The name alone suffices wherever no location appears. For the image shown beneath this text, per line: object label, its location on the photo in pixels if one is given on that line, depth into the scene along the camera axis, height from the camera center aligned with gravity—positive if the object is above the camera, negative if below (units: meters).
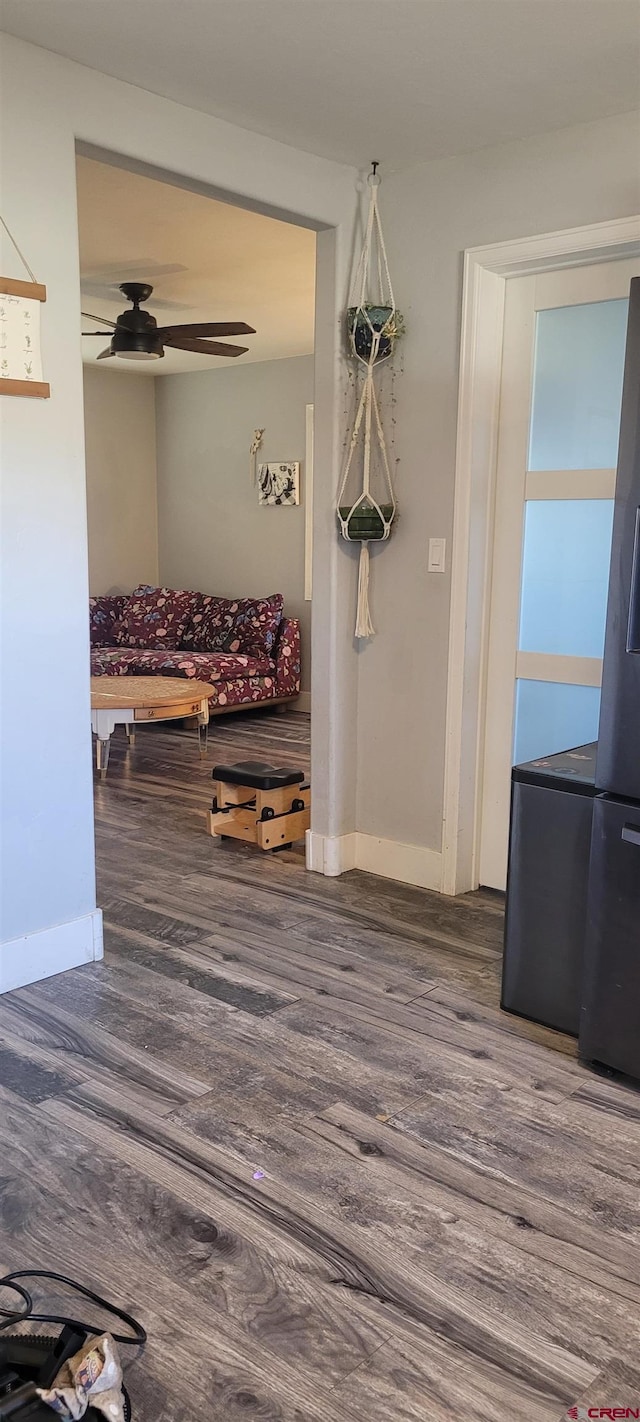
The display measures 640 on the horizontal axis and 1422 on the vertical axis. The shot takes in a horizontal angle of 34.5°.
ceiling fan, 5.04 +0.99
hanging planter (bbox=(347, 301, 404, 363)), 3.34 +0.69
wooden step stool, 4.06 -1.06
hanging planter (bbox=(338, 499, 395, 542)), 3.45 +0.07
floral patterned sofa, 6.68 -0.72
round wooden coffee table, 5.12 -0.82
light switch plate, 3.41 -0.04
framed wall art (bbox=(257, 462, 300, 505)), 7.18 +0.40
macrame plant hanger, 3.36 +0.62
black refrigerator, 2.20 -0.60
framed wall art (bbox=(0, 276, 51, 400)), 2.58 +0.49
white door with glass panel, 3.12 +0.11
